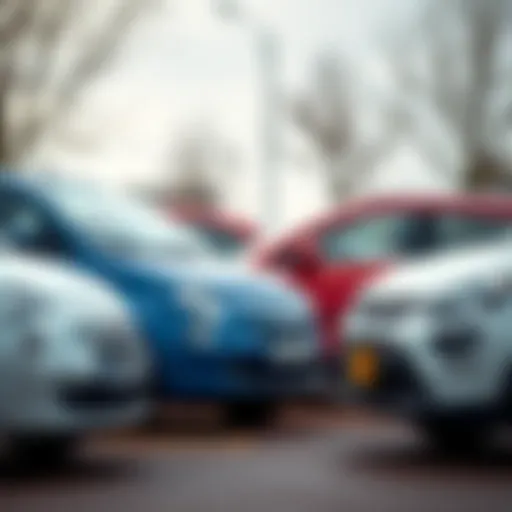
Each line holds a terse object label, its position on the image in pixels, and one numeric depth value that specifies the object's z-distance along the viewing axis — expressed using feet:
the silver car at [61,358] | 27.81
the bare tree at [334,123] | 150.71
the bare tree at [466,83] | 112.88
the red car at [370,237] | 41.93
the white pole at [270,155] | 101.24
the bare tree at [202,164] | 200.85
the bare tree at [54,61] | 68.95
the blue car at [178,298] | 35.01
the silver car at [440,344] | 30.22
